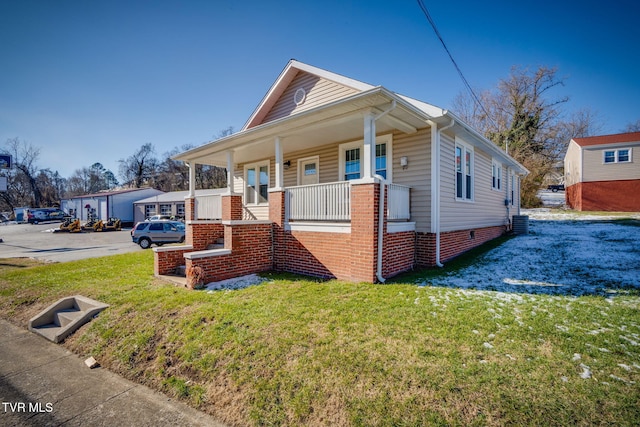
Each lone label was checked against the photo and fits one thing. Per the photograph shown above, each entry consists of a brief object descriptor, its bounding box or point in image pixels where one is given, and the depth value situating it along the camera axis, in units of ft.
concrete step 16.50
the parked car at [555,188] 125.49
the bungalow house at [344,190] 19.35
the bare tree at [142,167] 182.39
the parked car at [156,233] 52.60
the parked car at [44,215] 131.54
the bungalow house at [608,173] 68.64
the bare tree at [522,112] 84.84
